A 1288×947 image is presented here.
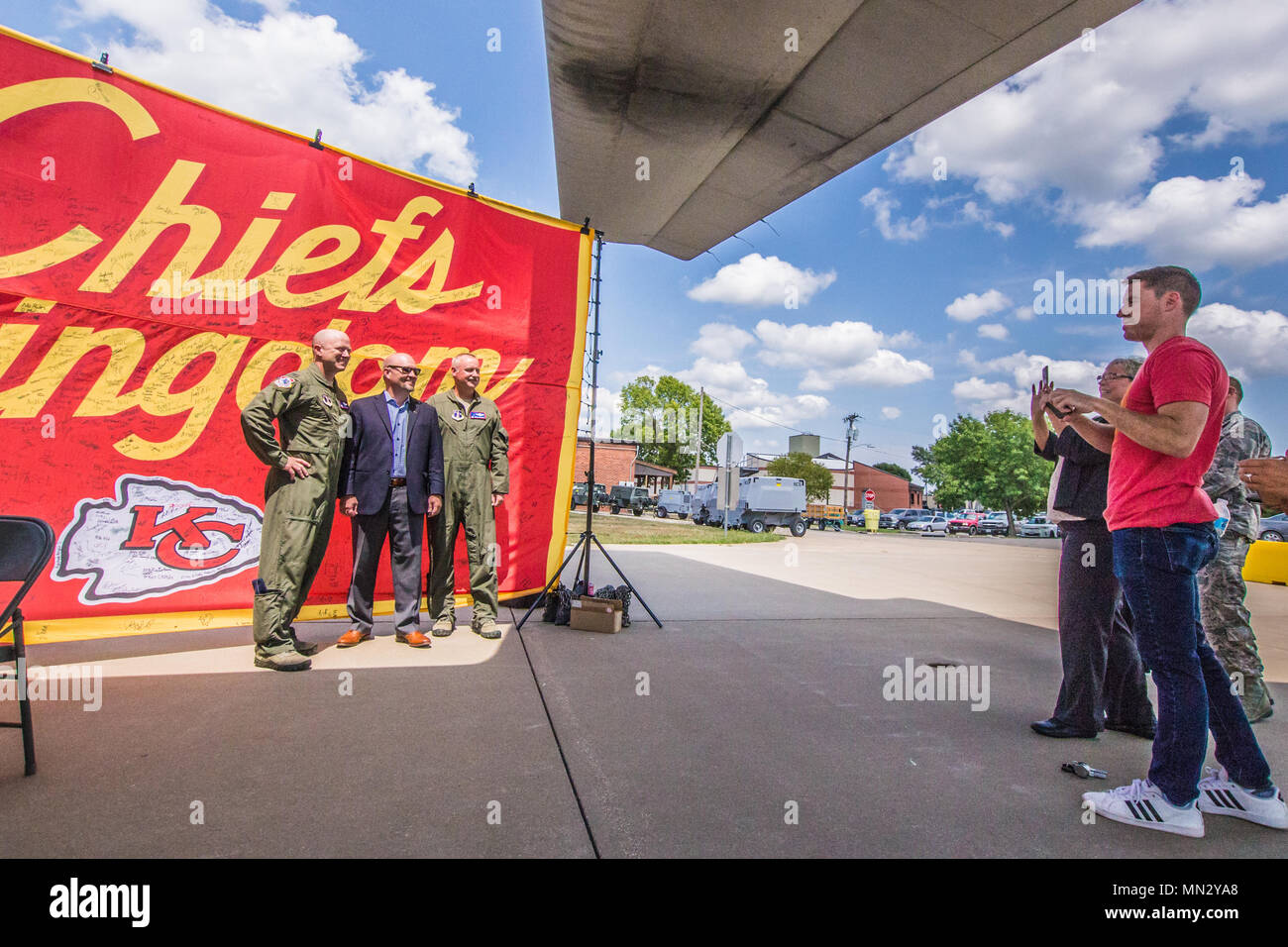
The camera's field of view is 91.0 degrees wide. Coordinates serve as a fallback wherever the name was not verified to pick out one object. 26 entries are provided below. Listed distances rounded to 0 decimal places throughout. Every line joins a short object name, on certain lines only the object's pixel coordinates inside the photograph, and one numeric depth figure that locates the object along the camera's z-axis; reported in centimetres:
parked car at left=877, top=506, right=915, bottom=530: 4709
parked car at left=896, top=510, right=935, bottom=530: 4505
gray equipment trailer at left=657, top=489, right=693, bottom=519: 3767
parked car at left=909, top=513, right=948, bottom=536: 4219
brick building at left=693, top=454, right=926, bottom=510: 8500
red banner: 394
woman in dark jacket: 303
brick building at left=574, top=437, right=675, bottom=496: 6003
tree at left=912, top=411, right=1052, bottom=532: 5309
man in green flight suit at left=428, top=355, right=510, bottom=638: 501
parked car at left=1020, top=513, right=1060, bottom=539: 4422
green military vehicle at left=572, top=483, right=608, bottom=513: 3747
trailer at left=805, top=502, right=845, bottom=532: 3956
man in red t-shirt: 215
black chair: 245
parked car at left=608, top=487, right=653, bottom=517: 3822
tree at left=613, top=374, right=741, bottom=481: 5162
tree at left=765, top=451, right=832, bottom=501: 6184
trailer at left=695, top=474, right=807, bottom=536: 2594
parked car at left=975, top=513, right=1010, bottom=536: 4691
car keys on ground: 260
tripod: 532
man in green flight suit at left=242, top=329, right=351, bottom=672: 379
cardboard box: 521
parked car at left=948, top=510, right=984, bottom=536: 4575
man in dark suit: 452
